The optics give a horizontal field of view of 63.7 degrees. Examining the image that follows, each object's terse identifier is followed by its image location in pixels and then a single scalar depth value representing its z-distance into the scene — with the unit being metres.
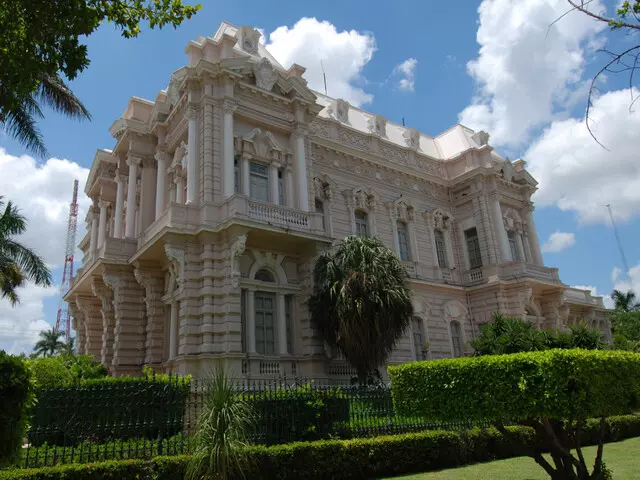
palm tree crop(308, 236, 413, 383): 16.09
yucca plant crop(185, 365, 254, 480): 8.60
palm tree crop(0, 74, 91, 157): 14.84
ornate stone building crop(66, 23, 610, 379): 16.66
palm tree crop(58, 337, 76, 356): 52.58
